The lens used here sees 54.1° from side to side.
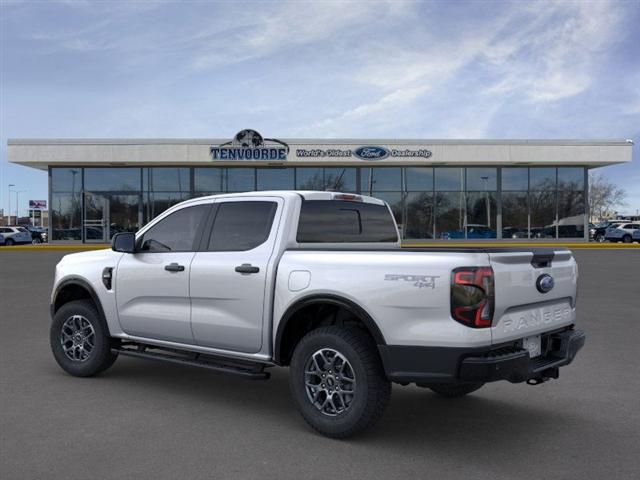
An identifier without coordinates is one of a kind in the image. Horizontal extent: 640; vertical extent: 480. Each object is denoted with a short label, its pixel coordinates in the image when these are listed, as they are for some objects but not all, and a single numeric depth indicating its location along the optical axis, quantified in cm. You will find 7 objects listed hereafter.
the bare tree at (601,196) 10106
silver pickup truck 417
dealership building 3409
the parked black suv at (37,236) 4791
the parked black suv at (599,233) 4377
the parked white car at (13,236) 4012
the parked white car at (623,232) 4106
